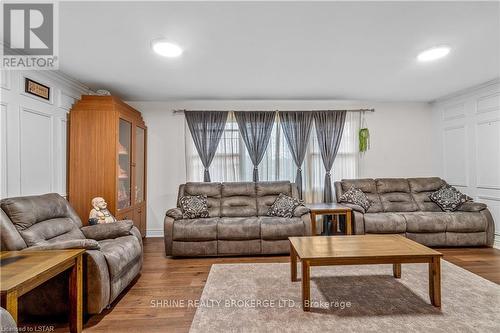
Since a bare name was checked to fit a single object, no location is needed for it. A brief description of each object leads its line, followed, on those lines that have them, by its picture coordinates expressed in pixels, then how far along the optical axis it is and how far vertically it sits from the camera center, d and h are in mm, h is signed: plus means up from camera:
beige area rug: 2025 -1166
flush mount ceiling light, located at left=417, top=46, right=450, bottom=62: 2777 +1201
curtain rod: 4848 +1053
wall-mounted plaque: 2941 +929
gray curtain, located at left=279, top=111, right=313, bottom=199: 4824 +639
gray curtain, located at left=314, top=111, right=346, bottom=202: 4848 +549
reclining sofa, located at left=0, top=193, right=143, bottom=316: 2100 -684
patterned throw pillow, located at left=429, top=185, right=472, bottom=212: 4152 -491
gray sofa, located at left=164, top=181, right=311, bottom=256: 3658 -874
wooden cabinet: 3643 +233
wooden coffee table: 2213 -734
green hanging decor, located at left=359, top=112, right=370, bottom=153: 4949 +518
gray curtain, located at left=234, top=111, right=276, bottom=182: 4785 +663
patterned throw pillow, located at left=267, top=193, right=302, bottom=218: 3979 -560
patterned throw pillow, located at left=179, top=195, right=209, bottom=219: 3975 -552
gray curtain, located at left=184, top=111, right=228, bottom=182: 4754 +670
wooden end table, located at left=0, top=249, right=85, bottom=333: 1448 -602
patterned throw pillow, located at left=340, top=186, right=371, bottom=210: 4277 -484
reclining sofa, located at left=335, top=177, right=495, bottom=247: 3879 -832
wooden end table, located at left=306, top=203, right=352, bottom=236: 3854 -630
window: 4844 +87
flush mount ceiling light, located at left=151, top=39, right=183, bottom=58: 2571 +1193
